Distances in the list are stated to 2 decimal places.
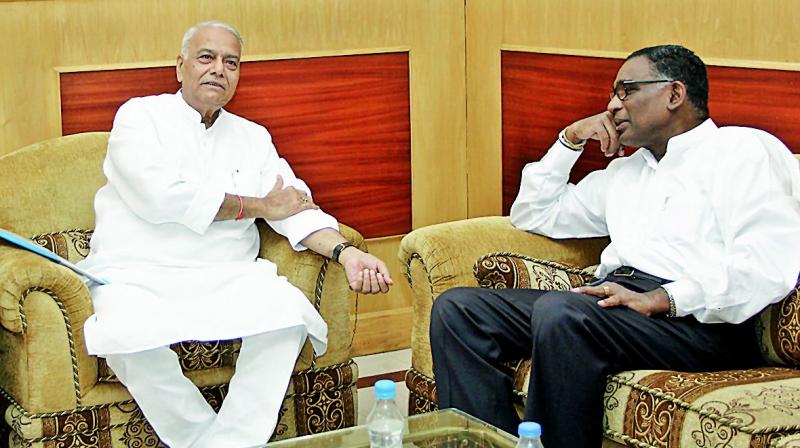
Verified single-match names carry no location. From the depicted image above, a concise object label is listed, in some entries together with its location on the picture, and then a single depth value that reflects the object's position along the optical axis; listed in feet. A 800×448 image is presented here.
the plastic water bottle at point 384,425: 8.82
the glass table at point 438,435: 9.00
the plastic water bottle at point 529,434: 7.85
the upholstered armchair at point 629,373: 9.16
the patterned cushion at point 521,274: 11.55
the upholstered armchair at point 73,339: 10.99
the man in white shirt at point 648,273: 10.24
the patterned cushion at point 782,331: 10.31
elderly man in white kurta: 11.29
